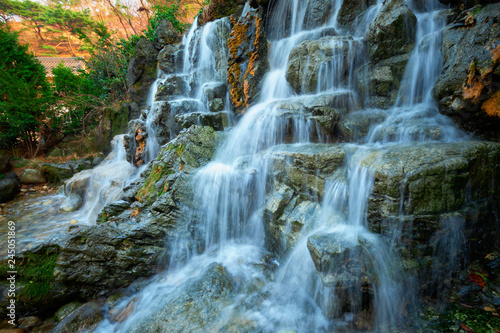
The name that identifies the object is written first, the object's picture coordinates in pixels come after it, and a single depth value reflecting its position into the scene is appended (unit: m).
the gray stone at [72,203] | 7.89
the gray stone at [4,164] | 9.74
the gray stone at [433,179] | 2.79
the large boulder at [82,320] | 3.07
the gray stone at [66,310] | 3.35
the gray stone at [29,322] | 3.19
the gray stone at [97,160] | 11.65
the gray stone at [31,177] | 9.95
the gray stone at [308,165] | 3.80
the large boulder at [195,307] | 2.95
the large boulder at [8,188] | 8.41
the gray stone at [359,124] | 4.70
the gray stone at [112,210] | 5.10
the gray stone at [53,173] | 10.30
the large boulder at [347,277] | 2.65
